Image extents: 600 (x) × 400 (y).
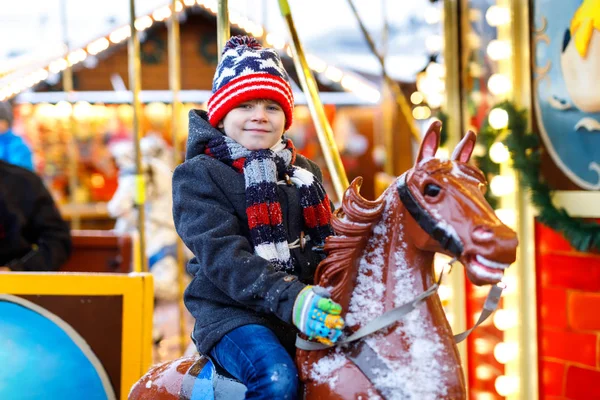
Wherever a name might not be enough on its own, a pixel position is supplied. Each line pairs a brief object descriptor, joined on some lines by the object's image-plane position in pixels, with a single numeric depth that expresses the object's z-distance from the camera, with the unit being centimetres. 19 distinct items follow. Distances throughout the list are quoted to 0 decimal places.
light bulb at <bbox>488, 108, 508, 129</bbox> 323
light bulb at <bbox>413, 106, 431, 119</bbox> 442
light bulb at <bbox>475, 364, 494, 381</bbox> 365
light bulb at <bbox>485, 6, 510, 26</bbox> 327
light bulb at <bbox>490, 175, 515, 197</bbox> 329
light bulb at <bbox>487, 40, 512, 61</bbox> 328
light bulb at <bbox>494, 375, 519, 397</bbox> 333
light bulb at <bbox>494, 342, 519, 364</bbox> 332
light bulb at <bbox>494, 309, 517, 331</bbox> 332
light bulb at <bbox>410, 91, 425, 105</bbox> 446
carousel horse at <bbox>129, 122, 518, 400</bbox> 144
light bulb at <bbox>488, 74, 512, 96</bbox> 328
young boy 155
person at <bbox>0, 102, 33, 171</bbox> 508
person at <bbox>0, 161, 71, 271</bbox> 387
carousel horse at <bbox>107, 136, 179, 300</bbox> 564
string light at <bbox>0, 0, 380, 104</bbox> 1014
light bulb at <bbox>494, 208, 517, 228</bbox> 329
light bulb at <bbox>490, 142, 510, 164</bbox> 327
